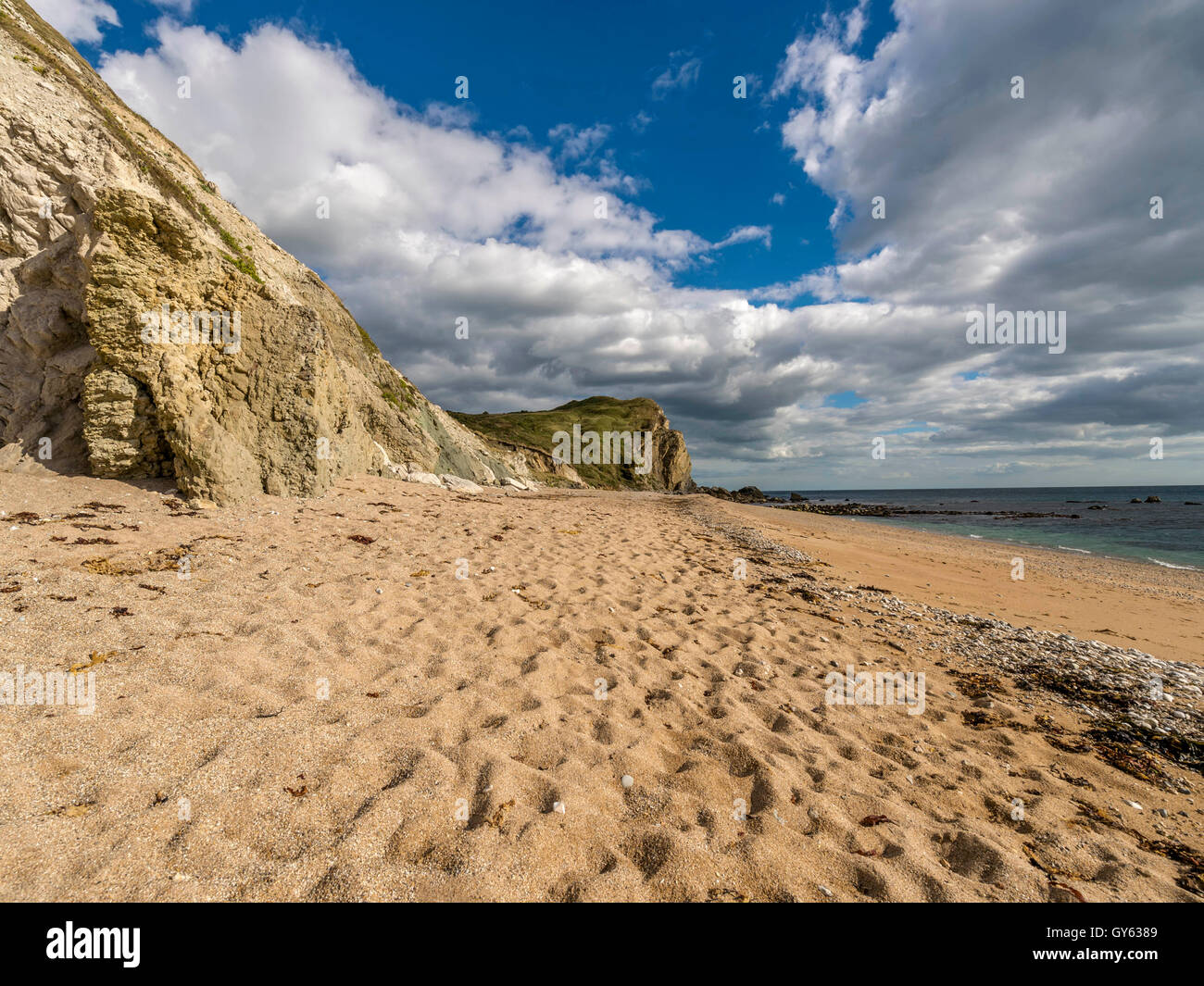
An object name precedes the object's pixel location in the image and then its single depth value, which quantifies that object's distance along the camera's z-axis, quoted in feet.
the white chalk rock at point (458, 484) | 82.22
